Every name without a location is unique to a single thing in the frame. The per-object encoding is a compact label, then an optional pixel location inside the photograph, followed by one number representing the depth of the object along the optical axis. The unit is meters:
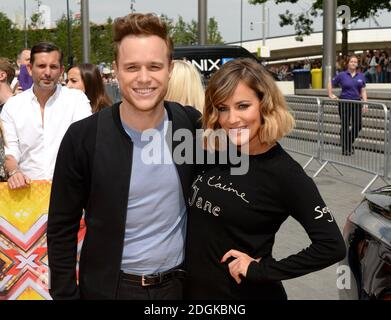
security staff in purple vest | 9.53
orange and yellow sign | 3.66
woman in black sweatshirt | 2.26
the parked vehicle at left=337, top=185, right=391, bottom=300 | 2.41
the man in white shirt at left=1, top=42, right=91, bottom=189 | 4.69
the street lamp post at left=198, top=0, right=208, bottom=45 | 20.44
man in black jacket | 2.26
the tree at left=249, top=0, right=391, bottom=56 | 29.47
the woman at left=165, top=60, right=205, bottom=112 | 4.43
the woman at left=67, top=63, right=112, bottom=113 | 6.15
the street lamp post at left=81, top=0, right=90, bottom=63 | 24.86
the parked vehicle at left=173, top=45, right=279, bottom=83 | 11.34
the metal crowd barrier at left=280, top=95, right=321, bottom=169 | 10.76
